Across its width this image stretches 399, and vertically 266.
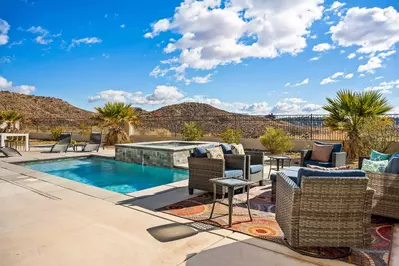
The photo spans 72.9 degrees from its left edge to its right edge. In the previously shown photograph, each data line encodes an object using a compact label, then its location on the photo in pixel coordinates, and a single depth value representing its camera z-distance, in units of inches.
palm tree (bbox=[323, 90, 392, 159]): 364.2
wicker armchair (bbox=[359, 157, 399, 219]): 138.1
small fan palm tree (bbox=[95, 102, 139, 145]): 599.5
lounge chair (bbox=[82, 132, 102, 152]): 468.8
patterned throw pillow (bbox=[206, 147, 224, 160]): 192.7
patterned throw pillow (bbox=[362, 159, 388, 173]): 150.2
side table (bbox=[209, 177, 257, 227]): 133.9
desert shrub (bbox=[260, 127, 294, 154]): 416.5
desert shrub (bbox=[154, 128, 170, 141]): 610.3
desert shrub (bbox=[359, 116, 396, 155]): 334.3
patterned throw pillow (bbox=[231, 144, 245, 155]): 227.6
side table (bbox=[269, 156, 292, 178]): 242.8
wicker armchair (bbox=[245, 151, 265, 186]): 200.5
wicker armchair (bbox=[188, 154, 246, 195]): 180.7
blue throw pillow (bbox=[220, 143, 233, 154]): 225.1
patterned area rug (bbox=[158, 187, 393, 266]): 106.3
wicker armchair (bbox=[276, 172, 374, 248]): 103.5
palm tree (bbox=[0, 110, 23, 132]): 697.6
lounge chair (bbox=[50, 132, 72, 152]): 452.4
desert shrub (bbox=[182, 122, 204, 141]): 507.8
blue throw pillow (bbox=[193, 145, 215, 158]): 196.7
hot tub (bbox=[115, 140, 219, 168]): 328.2
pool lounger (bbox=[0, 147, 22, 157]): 401.1
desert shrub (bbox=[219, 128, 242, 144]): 457.9
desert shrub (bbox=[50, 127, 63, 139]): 700.2
